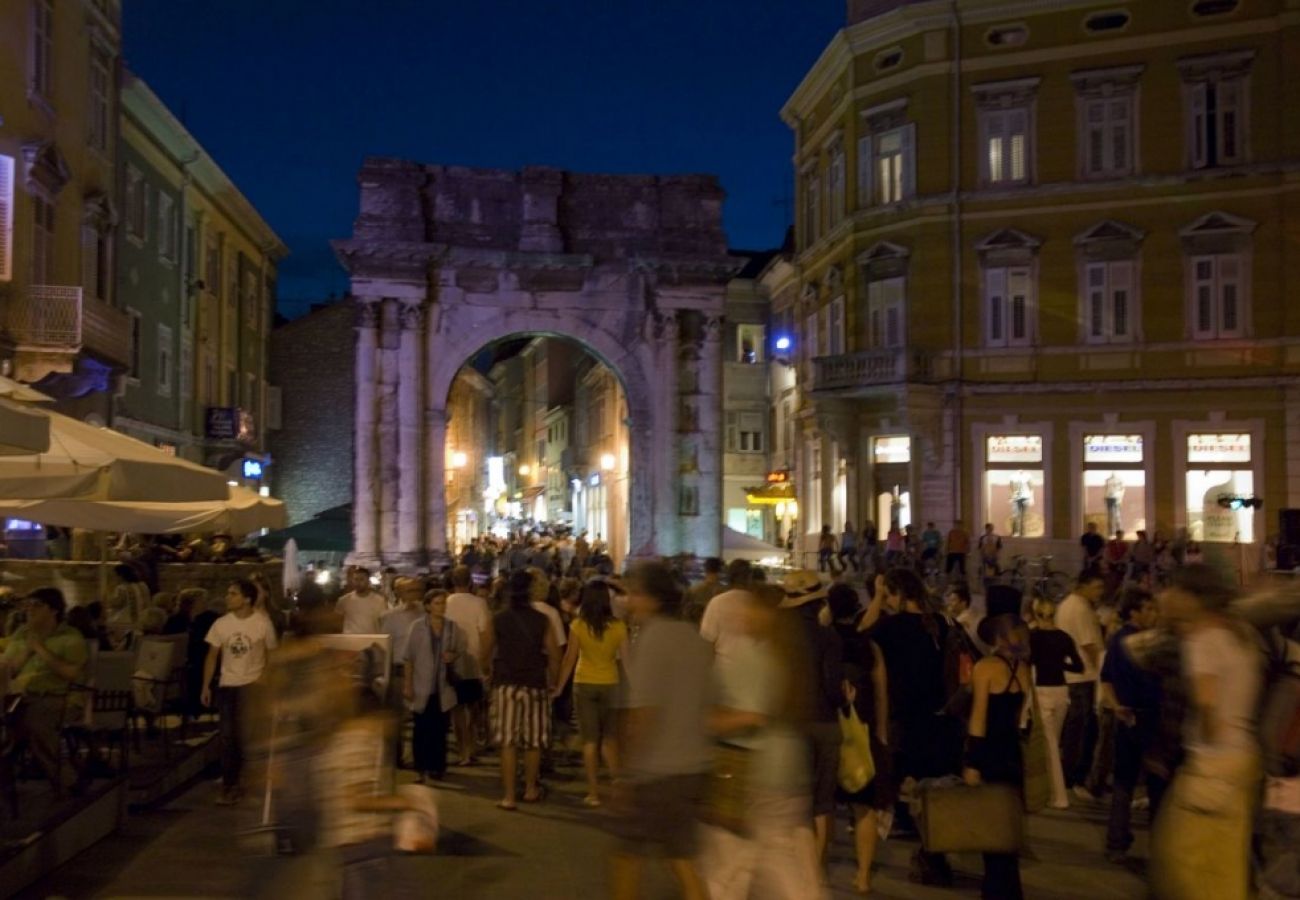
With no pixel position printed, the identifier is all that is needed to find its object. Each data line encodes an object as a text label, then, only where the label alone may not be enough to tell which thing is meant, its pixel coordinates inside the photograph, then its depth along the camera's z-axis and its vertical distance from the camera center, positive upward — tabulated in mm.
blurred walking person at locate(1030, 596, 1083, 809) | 10562 -1177
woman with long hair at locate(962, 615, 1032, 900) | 7734 -1169
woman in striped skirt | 10781 -1302
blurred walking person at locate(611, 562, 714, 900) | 5816 -982
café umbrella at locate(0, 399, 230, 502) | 10508 +365
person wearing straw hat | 7684 -1119
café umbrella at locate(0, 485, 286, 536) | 13078 +27
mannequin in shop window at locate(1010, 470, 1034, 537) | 32219 +392
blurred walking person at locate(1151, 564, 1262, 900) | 5676 -1108
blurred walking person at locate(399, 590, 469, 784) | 11477 -1376
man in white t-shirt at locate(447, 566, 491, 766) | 12500 -1119
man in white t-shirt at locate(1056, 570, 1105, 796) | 11242 -1213
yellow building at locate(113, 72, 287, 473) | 32438 +6194
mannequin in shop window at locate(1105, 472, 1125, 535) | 31422 +401
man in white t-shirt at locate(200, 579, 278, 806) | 10719 -1118
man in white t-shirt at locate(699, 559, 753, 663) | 6449 -569
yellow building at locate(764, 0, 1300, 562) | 30172 +5795
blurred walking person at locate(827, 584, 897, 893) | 8211 -1243
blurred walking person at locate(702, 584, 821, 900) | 6082 -1138
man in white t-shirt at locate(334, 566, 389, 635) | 13883 -974
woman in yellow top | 10781 -1158
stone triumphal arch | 32500 +5031
